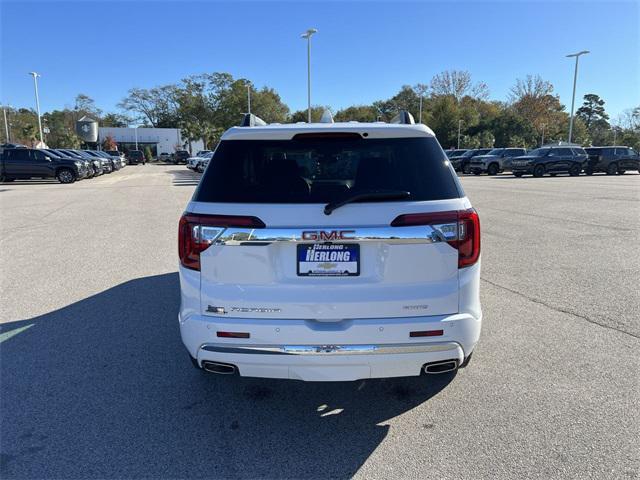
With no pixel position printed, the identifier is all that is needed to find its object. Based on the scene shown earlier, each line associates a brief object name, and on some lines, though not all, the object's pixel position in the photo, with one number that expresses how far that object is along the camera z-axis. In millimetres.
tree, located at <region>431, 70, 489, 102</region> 77938
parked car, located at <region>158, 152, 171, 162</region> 71088
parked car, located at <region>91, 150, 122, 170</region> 41750
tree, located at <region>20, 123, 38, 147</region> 75000
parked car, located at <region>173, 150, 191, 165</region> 62812
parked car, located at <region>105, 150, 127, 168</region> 50562
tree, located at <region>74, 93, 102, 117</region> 98250
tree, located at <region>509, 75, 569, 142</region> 69000
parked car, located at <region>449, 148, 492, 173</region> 36062
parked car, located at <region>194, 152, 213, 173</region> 34531
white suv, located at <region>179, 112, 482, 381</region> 2650
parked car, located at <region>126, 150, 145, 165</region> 70062
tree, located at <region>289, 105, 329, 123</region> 72000
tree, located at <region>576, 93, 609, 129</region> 116312
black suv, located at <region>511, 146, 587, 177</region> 29844
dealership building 83681
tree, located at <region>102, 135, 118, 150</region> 80062
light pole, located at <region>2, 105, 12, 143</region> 70294
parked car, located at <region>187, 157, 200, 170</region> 39409
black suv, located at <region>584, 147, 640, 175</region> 31828
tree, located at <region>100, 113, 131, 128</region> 106250
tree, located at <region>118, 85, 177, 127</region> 95938
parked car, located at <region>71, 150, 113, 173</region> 33500
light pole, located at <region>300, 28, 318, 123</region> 32281
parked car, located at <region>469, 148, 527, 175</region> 33312
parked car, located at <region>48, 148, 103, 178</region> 27250
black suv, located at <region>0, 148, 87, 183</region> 25203
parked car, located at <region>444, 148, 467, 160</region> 39447
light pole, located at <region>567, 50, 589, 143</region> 42469
